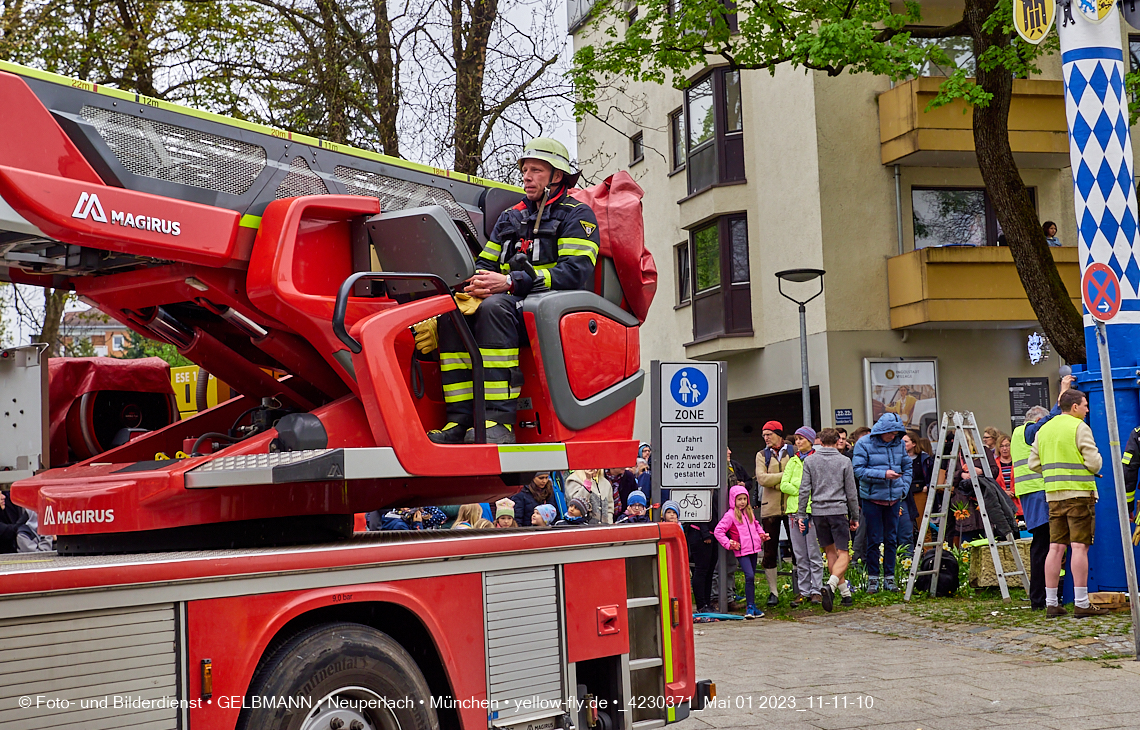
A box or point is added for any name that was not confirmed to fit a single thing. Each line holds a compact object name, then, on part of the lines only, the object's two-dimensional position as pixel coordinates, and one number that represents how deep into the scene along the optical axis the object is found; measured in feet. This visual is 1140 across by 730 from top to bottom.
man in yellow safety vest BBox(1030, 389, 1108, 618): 35.47
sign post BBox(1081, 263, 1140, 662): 29.71
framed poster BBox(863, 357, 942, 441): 73.61
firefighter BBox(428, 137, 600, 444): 19.03
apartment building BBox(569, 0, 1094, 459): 71.72
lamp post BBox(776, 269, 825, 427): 59.41
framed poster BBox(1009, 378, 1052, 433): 76.07
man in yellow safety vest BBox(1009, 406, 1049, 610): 38.45
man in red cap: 45.19
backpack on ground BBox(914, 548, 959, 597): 43.34
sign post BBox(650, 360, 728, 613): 37.01
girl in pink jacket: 42.04
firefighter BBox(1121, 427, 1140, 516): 35.45
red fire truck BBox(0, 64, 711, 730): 13.64
